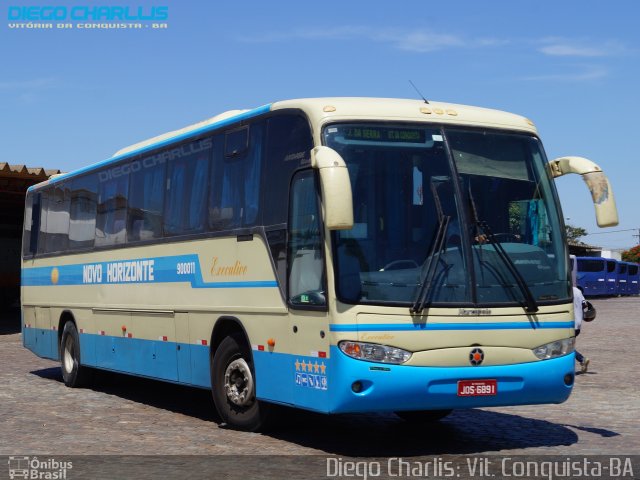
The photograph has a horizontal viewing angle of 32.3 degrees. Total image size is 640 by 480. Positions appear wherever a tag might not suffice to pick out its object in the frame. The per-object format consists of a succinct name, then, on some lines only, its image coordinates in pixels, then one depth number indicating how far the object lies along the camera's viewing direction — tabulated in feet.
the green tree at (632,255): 406.21
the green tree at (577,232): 412.61
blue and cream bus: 30.53
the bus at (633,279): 253.44
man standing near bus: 56.03
